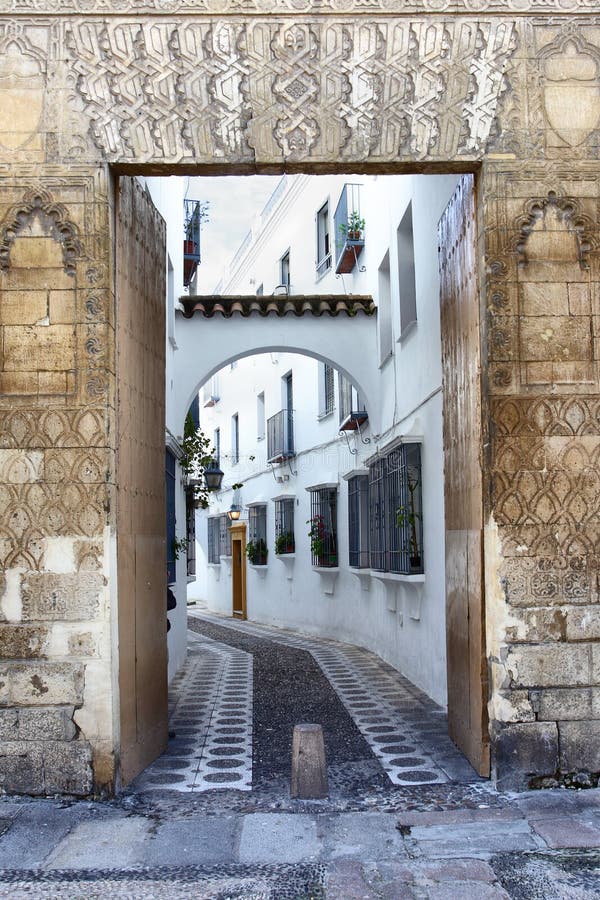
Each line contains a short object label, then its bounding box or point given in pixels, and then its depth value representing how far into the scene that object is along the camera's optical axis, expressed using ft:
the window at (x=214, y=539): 79.56
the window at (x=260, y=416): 66.18
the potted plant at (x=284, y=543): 56.13
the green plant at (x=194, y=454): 37.76
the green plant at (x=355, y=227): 41.81
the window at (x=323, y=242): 51.19
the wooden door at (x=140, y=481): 18.53
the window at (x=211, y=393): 80.75
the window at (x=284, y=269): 60.08
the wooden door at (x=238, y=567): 70.79
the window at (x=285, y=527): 56.29
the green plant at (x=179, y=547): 33.23
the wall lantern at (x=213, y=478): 46.32
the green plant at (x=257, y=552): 62.08
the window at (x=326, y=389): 50.38
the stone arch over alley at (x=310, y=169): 17.51
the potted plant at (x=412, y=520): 29.73
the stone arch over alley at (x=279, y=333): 39.27
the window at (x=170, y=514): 31.37
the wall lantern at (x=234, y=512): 68.90
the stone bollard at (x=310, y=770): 17.11
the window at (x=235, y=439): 74.08
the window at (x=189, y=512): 41.45
